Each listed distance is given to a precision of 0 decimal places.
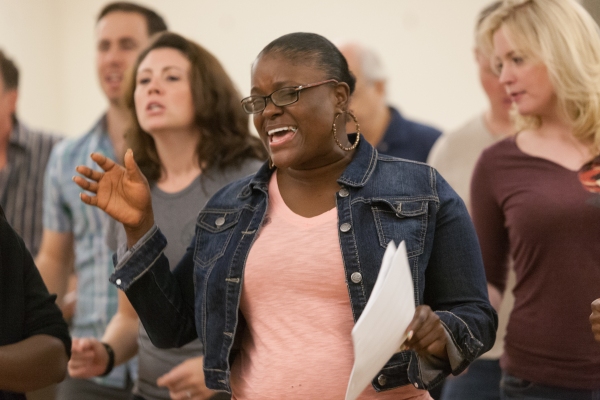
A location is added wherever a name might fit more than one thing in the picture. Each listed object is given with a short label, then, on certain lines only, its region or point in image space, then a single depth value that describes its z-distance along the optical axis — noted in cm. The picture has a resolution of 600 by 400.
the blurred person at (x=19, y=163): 654
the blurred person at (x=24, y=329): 328
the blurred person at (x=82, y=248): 544
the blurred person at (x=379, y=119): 724
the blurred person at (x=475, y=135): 595
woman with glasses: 319
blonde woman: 385
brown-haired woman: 464
